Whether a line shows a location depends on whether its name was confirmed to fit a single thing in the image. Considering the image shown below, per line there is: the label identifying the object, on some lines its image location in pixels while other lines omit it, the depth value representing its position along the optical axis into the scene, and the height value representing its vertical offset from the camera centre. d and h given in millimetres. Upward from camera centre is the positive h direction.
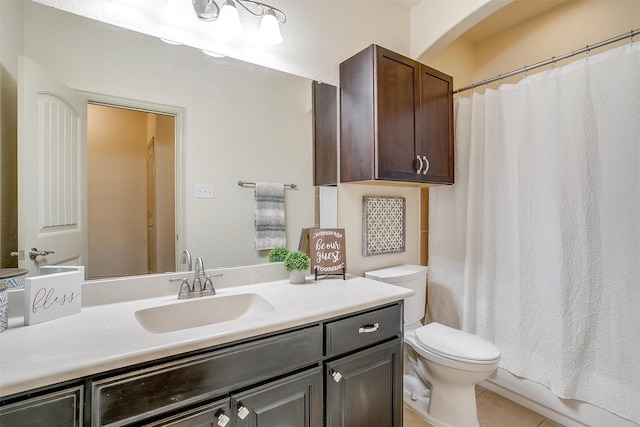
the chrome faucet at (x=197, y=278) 1282 -291
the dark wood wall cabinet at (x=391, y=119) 1581 +534
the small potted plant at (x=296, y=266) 1480 -270
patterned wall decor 1923 -91
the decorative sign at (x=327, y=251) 1568 -212
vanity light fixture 1317 +921
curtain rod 1449 +855
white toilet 1533 -802
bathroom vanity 726 -461
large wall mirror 1163 +493
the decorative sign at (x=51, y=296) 933 -275
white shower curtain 1498 -91
